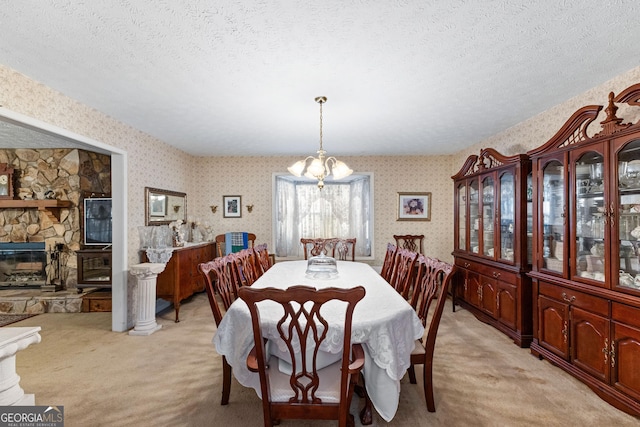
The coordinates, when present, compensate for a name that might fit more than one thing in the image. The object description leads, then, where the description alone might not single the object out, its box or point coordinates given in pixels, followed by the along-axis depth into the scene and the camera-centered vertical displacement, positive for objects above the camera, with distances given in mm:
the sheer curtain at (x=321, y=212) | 5691 +69
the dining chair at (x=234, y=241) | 5133 -416
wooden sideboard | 3865 -784
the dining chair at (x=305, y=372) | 1348 -739
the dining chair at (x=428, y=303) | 1916 -594
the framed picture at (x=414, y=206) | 5359 +152
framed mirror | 3959 +147
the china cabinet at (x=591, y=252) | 2021 -294
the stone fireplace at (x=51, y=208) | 4613 +196
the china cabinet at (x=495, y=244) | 3072 -337
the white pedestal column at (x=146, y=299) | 3387 -921
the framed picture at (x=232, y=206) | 5426 +174
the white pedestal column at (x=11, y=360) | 1634 -778
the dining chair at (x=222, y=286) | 1879 -471
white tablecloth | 1654 -706
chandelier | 2891 +451
